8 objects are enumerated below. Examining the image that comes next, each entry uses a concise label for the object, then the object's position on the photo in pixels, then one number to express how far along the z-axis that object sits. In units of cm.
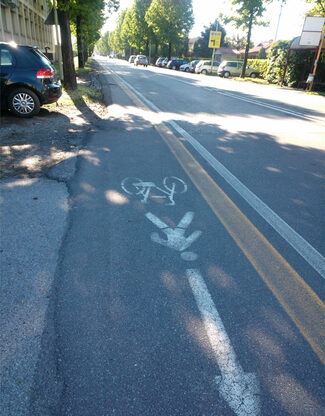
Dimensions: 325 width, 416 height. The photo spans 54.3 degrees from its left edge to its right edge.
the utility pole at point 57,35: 1342
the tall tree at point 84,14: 1945
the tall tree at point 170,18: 6303
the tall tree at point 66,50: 1349
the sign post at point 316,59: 2391
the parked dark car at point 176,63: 5081
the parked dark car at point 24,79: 830
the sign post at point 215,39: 4802
